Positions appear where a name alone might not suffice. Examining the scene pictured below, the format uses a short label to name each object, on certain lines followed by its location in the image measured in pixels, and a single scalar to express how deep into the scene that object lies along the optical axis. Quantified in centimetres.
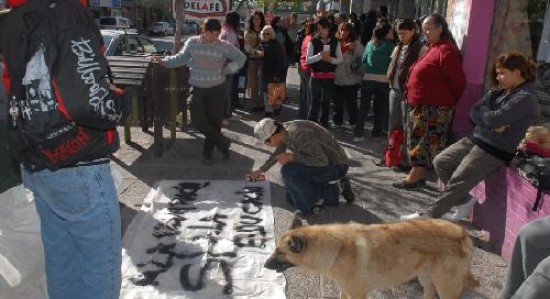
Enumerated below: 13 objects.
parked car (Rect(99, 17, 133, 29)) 3856
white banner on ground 364
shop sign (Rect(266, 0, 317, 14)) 3538
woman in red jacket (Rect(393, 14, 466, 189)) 522
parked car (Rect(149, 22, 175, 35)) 4684
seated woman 400
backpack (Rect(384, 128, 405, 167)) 644
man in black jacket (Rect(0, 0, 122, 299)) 207
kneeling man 475
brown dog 306
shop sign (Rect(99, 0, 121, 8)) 4488
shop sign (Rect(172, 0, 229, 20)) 826
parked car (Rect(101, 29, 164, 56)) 921
